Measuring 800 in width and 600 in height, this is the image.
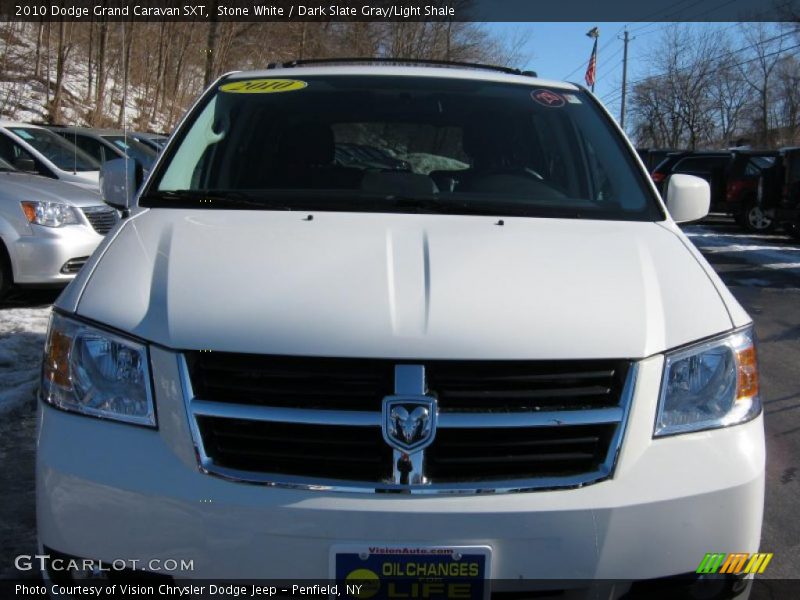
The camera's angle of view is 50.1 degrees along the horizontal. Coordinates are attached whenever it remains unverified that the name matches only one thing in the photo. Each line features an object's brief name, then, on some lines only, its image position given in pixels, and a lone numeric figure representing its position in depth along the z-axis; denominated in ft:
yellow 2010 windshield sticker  12.16
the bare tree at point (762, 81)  185.78
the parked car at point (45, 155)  32.19
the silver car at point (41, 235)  23.47
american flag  98.94
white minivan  6.63
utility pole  166.03
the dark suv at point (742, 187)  59.00
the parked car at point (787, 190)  48.80
